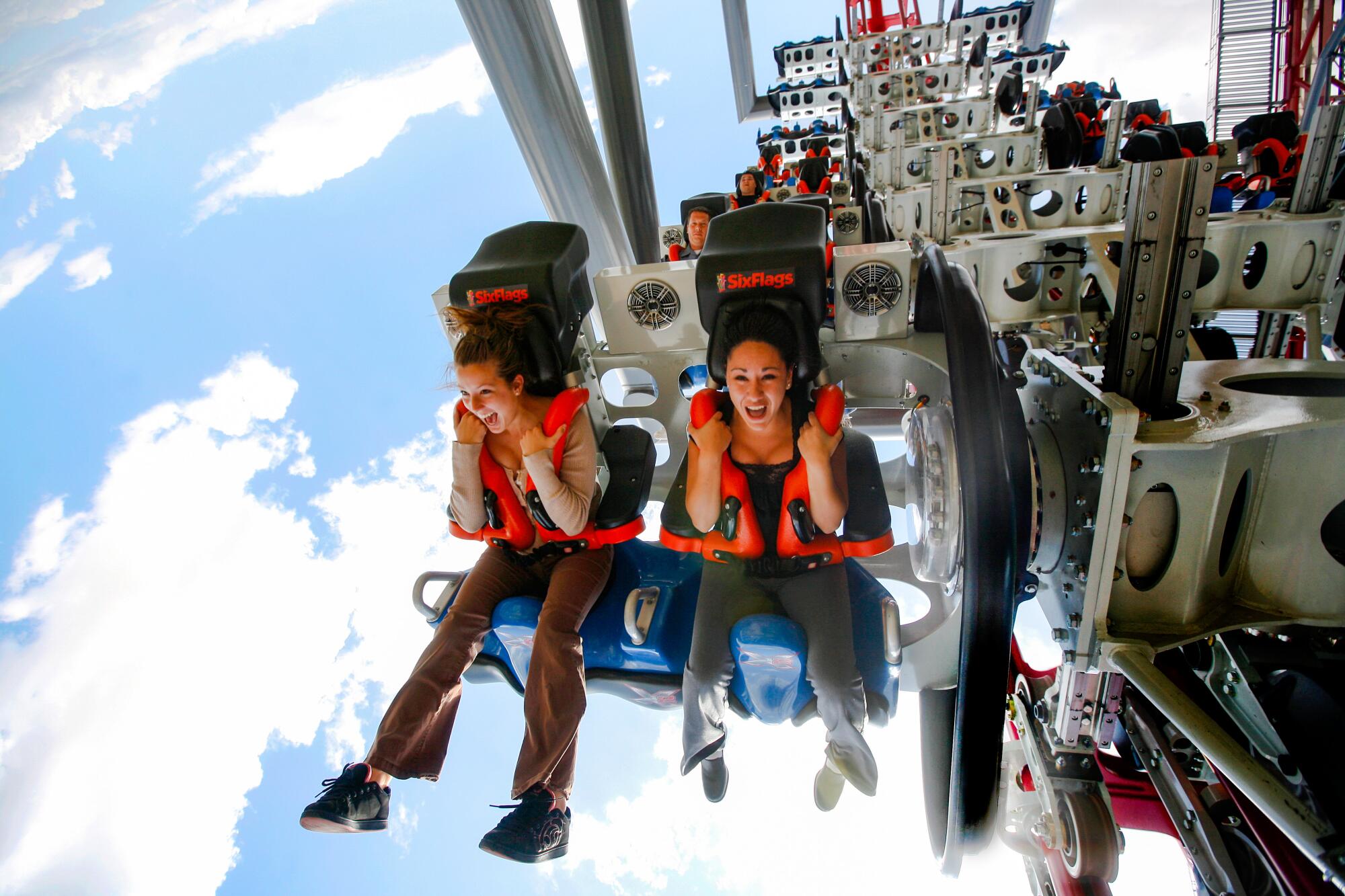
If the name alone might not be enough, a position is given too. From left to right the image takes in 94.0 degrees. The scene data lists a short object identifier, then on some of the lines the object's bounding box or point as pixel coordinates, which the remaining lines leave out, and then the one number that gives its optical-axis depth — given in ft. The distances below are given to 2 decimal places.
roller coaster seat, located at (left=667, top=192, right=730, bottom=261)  12.03
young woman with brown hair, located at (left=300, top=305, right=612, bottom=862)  4.18
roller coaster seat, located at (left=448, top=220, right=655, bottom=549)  5.05
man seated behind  11.47
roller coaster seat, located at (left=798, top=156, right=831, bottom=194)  16.98
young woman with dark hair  4.42
